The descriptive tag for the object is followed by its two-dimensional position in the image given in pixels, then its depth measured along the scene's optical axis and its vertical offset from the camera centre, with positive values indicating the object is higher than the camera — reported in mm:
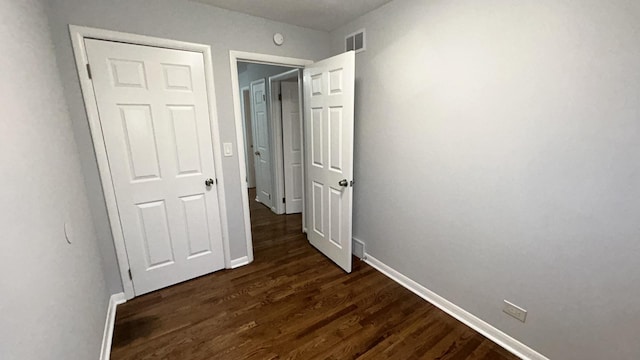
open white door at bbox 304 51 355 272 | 2238 -254
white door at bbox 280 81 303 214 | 3696 -268
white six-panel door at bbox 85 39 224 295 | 1890 -231
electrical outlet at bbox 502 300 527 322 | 1592 -1169
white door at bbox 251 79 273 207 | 3977 -300
